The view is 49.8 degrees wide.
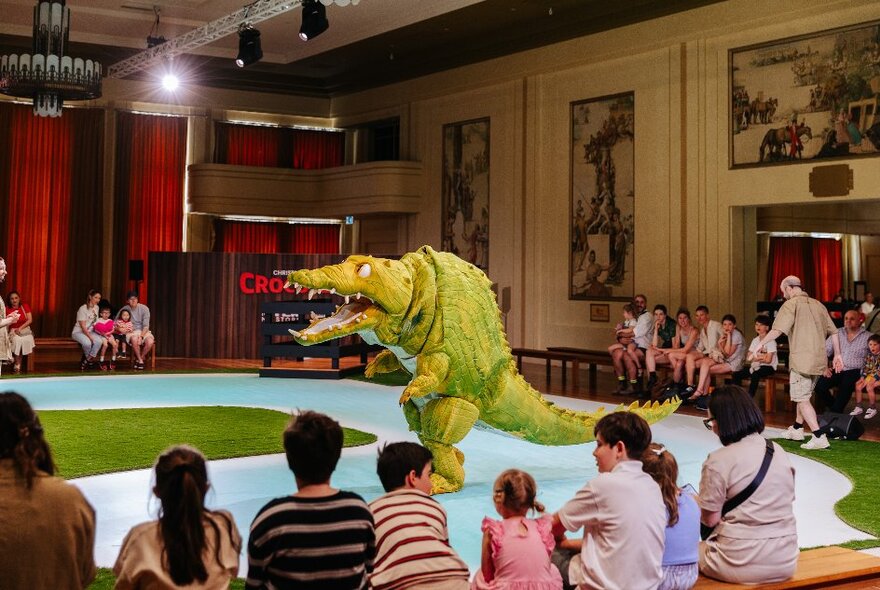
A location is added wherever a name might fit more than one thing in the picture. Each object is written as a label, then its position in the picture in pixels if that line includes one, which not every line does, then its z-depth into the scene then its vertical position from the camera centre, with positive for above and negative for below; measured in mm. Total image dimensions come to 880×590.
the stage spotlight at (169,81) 16031 +4081
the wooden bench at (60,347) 16525 -459
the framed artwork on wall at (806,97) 11844 +3016
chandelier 11430 +3044
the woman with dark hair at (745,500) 3615 -673
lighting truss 13250 +4526
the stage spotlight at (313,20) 12070 +3872
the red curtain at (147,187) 19047 +2751
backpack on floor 8609 -898
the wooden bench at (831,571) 3843 -1065
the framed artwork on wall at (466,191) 17609 +2522
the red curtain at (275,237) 20219 +1861
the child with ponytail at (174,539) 2424 -559
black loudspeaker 17359 +922
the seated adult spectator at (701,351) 11297 -296
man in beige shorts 8562 -97
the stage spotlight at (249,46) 14031 +4089
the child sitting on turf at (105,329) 14312 -122
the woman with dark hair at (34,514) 2439 -504
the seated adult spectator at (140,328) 14422 -102
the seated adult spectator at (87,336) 14164 -226
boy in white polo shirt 3207 -645
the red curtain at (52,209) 18000 +2158
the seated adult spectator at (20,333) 13398 -181
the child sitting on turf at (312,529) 2605 -572
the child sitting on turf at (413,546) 2920 -690
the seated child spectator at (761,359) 10359 -354
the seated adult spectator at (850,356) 9280 -279
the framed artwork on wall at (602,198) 14984 +2060
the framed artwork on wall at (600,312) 15219 +217
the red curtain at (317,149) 20969 +3886
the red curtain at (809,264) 18031 +1222
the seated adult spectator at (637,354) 12242 -379
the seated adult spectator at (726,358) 10984 -364
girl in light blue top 3393 -721
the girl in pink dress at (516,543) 3141 -727
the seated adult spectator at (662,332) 12047 -78
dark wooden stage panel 16328 +413
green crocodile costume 5777 -71
